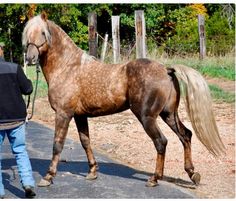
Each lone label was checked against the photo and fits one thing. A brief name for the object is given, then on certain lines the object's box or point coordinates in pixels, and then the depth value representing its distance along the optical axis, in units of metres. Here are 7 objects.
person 6.29
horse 6.95
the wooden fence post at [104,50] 19.97
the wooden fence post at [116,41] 19.08
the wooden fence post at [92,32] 18.08
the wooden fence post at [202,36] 21.12
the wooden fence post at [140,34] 17.67
